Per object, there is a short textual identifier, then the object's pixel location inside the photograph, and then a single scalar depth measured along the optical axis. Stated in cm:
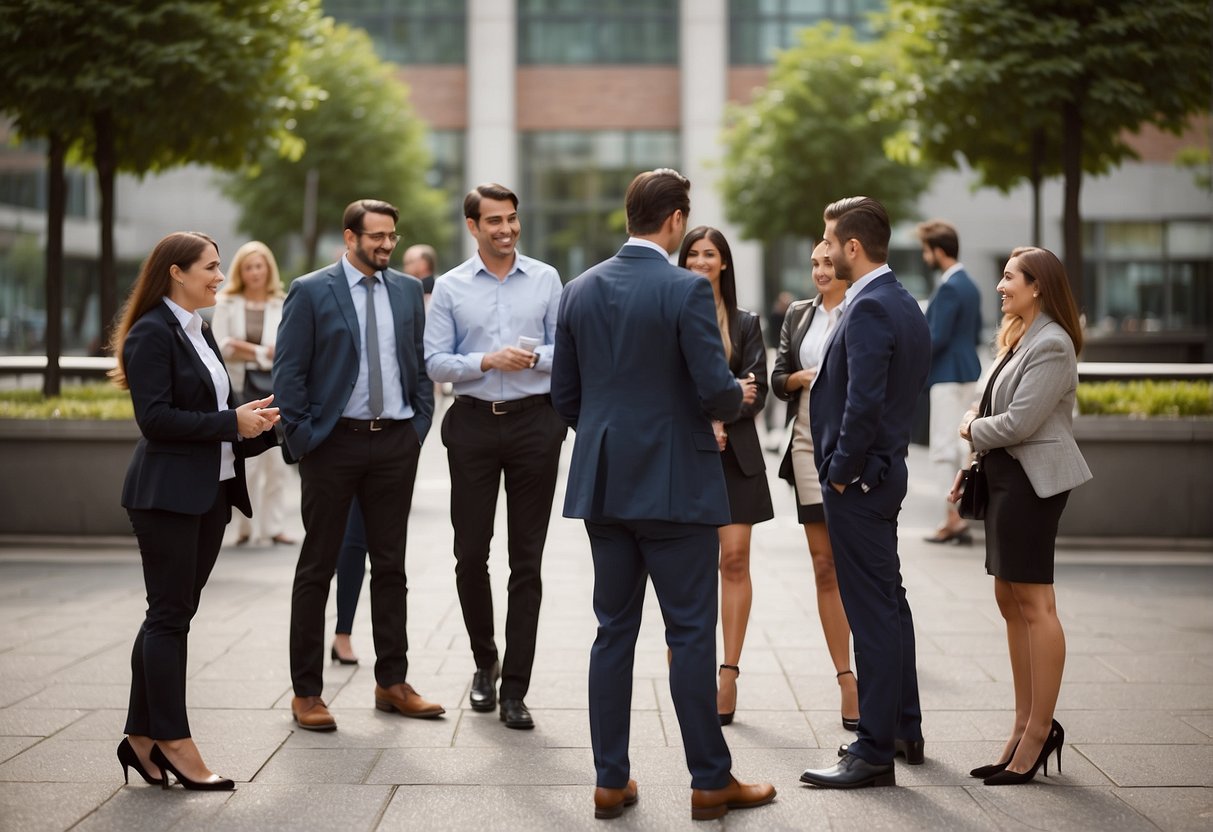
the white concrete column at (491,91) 4244
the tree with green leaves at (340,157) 3167
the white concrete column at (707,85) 4216
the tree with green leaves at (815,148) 2858
